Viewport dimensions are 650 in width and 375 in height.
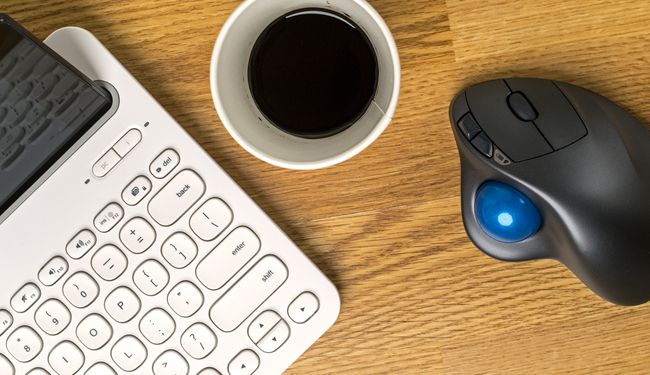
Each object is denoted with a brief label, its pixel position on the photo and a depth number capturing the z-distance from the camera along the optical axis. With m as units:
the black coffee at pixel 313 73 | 0.46
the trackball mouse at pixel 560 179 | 0.44
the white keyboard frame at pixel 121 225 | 0.47
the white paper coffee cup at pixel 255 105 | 0.42
